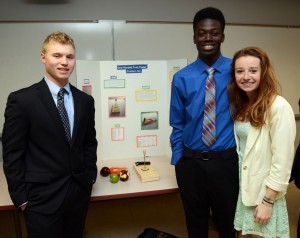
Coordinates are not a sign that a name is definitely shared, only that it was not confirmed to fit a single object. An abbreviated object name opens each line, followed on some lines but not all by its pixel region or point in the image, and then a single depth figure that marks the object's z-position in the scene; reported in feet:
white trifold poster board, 8.12
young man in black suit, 4.25
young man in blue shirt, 4.95
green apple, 6.36
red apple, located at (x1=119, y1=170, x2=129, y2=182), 6.48
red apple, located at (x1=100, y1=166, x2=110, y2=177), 6.86
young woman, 4.23
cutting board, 6.42
